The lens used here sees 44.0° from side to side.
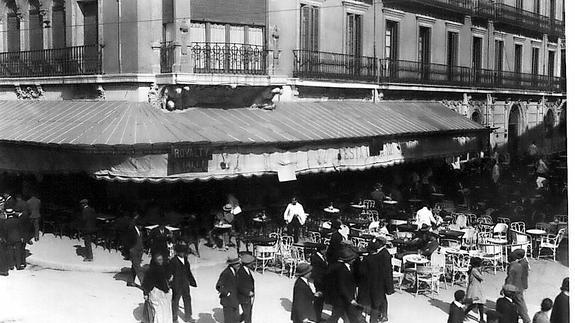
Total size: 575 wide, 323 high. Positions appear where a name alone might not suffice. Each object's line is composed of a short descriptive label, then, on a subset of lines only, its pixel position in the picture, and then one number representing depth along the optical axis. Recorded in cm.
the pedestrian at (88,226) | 1714
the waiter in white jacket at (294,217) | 1886
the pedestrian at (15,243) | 1634
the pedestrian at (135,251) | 1488
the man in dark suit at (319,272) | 1266
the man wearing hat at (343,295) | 1217
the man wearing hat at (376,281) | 1276
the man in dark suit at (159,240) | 1523
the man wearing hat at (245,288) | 1216
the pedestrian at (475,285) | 1271
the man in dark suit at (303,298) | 1181
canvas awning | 1667
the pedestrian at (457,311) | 1132
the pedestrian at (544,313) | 1022
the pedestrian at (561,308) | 1016
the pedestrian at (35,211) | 1864
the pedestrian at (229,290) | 1213
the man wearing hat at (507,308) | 1102
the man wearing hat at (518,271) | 1336
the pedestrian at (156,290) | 1224
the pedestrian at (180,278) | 1277
